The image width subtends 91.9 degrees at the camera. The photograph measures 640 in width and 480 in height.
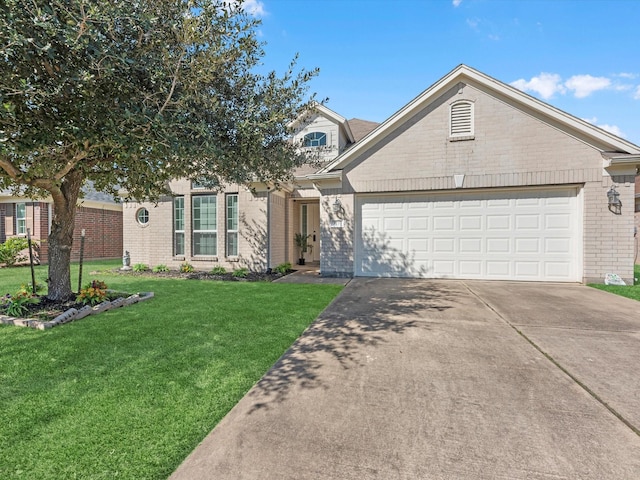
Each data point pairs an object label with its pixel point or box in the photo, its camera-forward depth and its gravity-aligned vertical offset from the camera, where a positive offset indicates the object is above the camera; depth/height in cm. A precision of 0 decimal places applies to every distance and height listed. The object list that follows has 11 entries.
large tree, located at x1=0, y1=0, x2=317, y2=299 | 329 +187
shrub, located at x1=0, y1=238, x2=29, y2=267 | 1240 -78
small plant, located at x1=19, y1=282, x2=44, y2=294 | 571 -113
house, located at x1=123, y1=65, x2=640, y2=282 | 789 +119
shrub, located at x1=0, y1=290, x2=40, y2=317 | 514 -124
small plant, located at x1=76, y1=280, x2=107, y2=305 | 565 -117
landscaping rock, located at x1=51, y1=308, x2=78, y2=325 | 481 -135
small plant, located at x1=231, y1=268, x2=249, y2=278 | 988 -126
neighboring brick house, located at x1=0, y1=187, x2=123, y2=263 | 1395 +50
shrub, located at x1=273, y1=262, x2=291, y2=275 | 1065 -117
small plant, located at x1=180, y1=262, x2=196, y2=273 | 1065 -119
